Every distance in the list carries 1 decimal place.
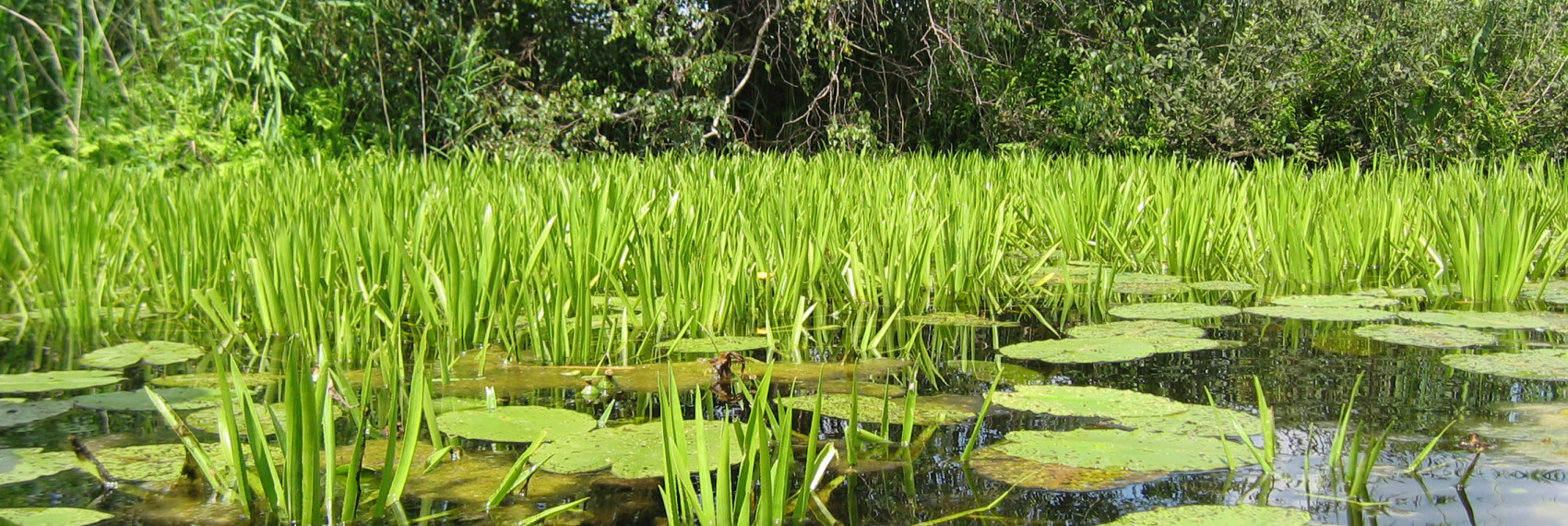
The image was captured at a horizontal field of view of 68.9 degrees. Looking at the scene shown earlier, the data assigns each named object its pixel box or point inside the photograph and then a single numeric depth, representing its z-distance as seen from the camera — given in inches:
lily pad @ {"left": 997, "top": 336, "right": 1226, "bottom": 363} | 75.6
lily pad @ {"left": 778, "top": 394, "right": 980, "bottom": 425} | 60.9
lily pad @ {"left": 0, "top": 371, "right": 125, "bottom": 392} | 65.1
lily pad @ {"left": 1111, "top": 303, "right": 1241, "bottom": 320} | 92.6
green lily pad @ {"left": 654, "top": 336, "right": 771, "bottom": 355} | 80.1
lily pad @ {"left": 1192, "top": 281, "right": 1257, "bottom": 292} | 107.0
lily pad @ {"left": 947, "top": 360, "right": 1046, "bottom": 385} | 72.6
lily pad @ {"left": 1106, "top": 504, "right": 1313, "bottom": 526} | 44.5
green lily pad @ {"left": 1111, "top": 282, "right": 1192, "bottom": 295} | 110.1
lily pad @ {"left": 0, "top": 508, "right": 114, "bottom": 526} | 43.3
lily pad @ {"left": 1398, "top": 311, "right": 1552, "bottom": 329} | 87.0
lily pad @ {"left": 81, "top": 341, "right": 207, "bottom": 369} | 74.1
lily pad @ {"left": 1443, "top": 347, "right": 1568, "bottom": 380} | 70.5
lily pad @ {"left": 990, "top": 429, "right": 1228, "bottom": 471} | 52.1
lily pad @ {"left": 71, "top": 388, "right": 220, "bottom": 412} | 62.5
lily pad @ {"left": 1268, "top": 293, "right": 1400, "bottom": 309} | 96.2
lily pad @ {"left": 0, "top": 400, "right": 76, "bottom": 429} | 59.2
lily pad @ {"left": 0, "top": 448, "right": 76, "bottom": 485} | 49.3
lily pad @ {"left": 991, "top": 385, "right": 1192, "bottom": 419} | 61.5
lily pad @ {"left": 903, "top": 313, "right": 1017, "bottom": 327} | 91.4
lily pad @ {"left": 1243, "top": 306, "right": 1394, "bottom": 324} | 89.7
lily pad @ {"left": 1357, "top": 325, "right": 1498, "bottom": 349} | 80.4
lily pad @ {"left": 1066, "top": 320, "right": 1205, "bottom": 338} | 85.4
